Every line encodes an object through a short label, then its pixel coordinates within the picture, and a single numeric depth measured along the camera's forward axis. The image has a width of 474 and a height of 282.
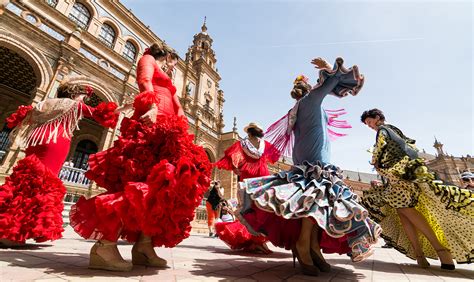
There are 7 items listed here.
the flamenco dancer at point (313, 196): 1.63
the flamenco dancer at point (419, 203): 2.49
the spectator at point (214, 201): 8.08
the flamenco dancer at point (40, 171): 2.24
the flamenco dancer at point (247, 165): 3.28
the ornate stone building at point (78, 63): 9.02
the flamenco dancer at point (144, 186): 1.46
